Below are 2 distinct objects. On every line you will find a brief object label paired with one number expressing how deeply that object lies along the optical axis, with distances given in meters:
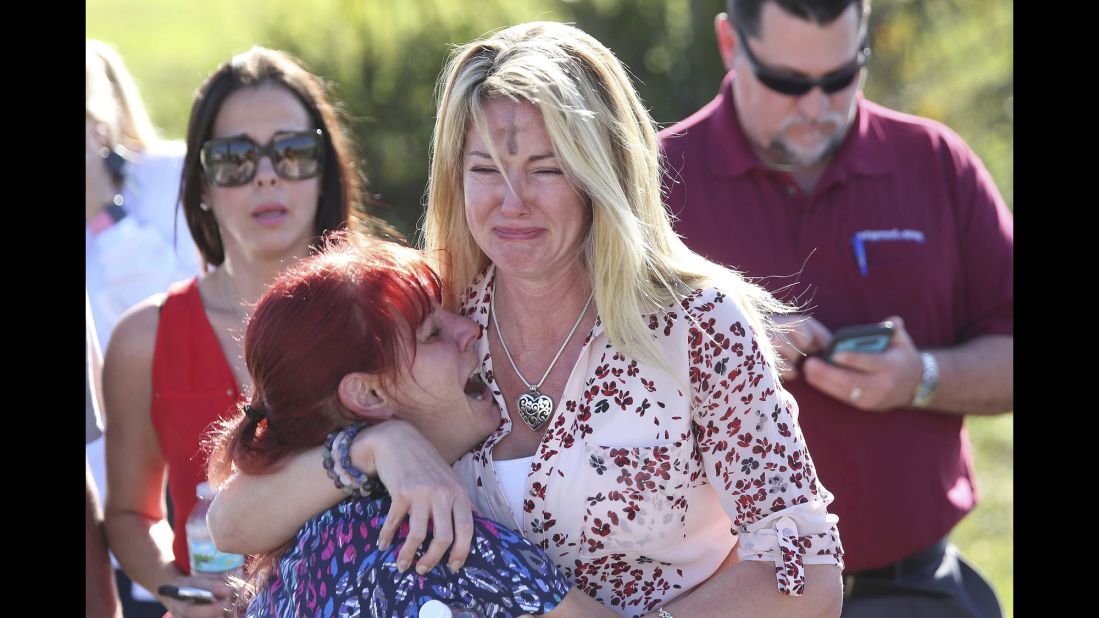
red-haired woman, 4.12
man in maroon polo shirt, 6.55
